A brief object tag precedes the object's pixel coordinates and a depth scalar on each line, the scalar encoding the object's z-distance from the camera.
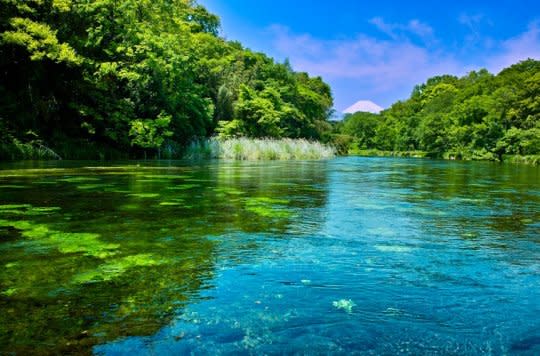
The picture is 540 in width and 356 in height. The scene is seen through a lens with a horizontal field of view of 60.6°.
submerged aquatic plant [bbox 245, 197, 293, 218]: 6.26
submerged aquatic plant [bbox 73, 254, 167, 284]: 3.20
